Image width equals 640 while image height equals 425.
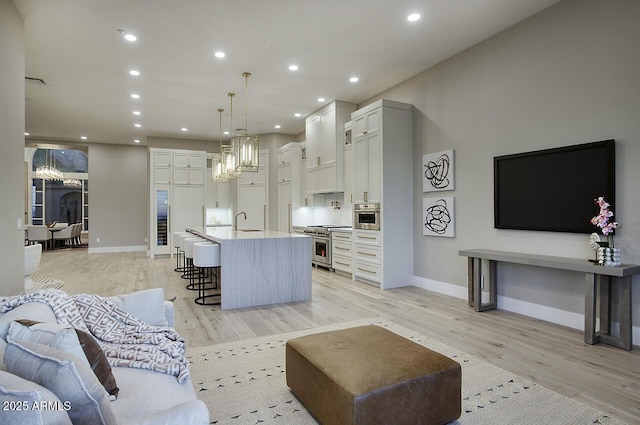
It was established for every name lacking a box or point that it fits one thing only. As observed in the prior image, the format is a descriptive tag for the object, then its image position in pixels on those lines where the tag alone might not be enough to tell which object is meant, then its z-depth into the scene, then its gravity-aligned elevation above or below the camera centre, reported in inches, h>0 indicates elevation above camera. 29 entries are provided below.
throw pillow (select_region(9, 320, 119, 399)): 47.9 -17.9
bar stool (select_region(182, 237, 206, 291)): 201.3 -36.1
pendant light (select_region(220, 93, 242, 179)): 216.1 +31.6
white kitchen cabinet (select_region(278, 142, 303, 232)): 335.0 +27.4
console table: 115.9 -27.1
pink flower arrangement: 120.6 -3.3
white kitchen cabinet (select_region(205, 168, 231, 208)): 389.3 +19.4
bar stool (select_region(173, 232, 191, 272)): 270.0 -26.3
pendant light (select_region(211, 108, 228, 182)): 248.9 +28.1
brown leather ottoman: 65.7 -33.4
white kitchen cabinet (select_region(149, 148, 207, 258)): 362.6 +18.4
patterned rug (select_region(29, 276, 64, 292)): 218.8 -45.2
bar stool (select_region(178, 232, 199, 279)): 241.0 -21.1
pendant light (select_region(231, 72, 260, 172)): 199.6 +33.8
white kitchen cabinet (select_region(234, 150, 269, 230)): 368.8 +19.2
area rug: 78.6 -45.4
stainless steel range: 271.9 -25.2
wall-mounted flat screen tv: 129.5 +9.6
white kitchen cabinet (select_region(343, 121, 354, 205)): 245.8 +33.4
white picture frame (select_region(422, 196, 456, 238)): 190.7 -3.3
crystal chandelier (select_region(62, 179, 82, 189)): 495.3 +41.3
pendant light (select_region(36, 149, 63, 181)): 451.2 +53.8
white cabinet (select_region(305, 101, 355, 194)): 267.1 +49.9
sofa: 31.7 -18.3
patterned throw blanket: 66.6 -26.5
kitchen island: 168.6 -28.1
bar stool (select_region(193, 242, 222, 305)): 168.6 -20.8
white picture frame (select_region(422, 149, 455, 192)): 190.5 +22.0
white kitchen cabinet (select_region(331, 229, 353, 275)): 246.2 -28.3
